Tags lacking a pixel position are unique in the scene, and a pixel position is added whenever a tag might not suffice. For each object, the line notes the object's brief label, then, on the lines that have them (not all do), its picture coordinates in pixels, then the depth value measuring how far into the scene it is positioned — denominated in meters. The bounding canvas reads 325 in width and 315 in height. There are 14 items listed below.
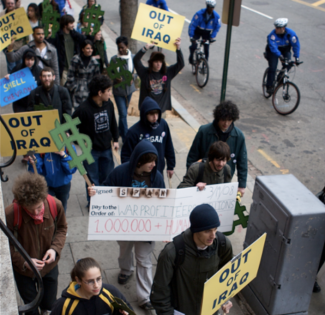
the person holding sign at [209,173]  4.23
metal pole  6.64
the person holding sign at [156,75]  6.69
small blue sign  6.21
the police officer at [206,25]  11.73
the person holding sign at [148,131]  4.95
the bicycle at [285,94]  9.73
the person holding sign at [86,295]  2.91
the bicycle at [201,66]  11.45
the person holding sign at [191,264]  2.99
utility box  3.81
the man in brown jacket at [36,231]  3.30
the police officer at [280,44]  9.78
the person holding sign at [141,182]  3.89
